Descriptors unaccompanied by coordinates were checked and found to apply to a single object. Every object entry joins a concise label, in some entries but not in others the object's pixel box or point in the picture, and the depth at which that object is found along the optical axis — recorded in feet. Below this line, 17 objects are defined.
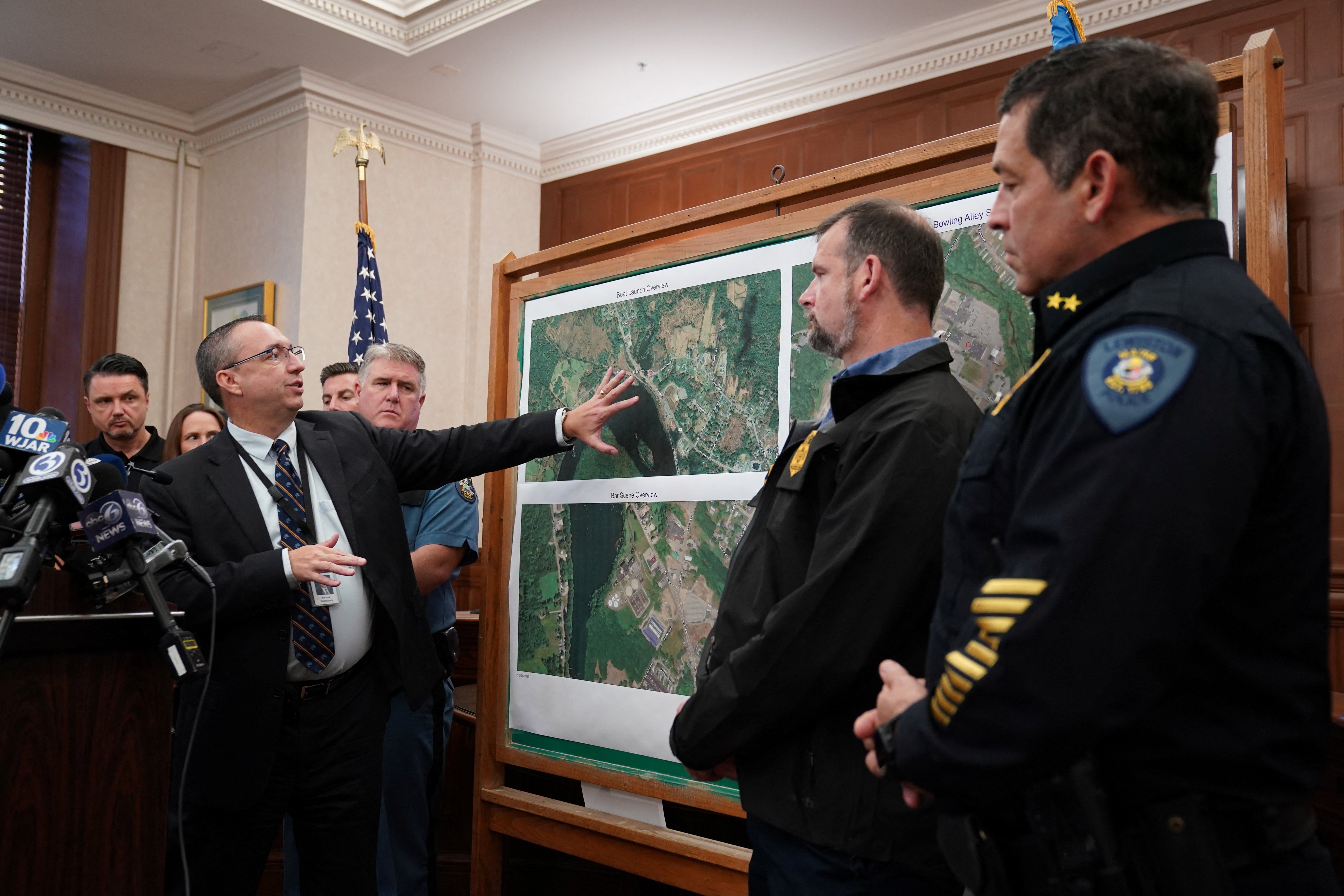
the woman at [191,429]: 13.05
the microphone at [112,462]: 5.30
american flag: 16.11
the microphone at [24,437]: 4.66
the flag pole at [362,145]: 15.47
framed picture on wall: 19.19
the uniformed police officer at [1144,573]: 2.80
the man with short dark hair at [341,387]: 12.22
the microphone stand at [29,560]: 4.28
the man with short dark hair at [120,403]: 13.15
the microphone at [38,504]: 4.27
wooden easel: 5.23
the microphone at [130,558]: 4.80
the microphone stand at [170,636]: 4.73
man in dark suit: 7.15
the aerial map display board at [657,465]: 7.23
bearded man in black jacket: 4.50
